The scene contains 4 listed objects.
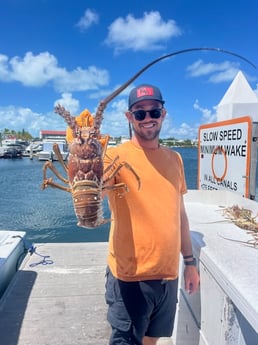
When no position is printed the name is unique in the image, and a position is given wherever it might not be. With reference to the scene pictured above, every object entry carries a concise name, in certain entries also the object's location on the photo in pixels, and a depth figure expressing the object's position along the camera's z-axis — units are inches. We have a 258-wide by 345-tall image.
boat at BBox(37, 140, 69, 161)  1844.5
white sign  112.2
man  67.5
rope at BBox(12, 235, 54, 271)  162.6
